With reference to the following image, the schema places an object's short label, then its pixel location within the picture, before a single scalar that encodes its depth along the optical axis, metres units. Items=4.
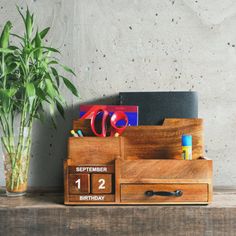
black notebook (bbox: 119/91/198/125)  1.46
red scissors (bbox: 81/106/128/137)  1.33
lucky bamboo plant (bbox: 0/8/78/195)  1.40
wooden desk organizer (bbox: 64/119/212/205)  1.25
